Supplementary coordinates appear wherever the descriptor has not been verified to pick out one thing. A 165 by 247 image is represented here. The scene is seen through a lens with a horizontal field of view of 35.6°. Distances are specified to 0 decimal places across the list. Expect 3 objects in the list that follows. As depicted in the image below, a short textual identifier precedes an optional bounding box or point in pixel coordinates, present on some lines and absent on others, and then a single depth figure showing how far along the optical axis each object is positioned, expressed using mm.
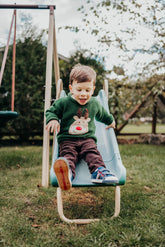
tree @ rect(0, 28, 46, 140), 6070
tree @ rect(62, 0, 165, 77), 5500
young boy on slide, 2355
